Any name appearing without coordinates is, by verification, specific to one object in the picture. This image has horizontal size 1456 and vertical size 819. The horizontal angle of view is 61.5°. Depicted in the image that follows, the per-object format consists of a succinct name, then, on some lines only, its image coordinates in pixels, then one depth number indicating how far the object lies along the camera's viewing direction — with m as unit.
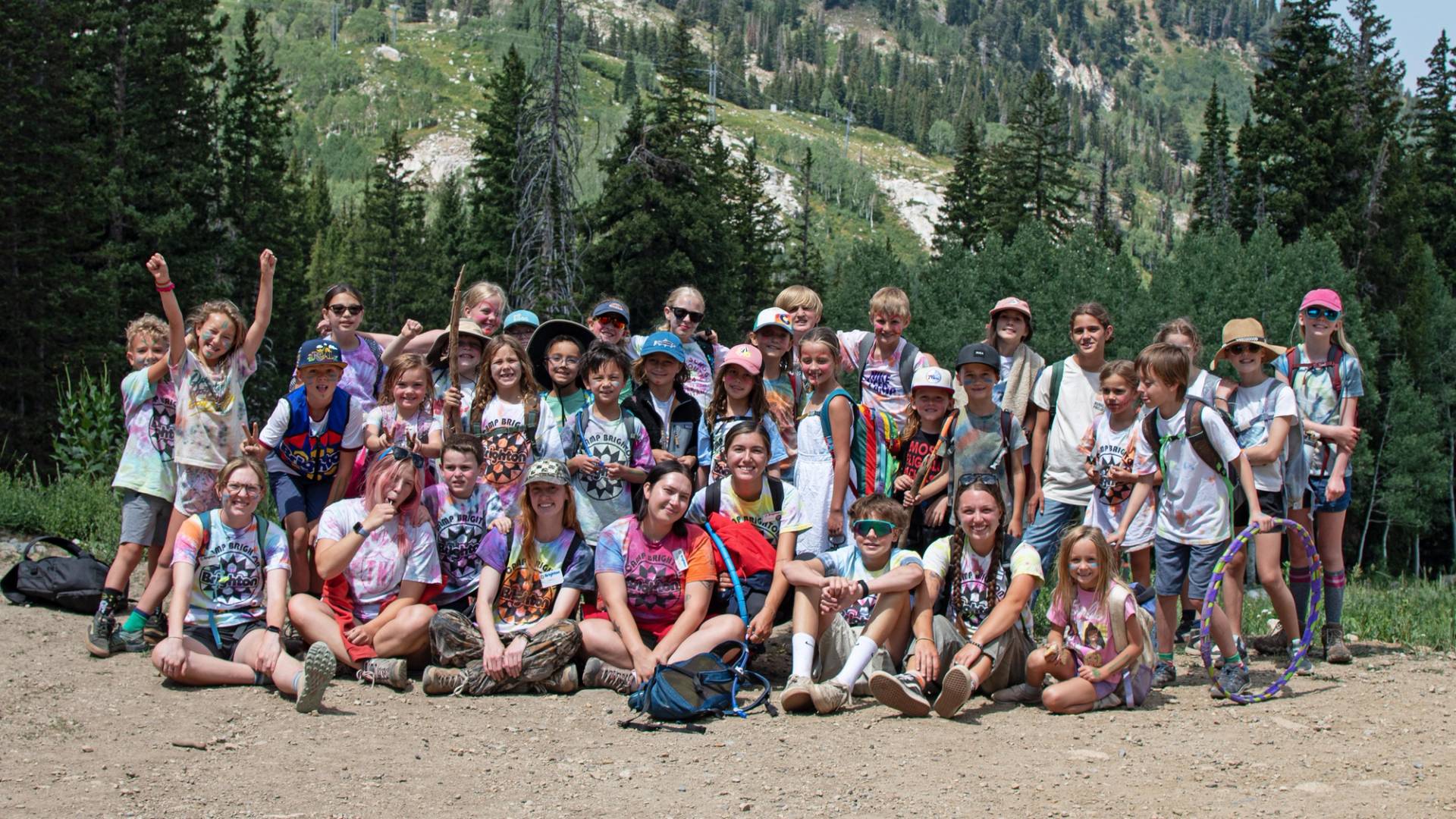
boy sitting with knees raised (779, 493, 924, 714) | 5.91
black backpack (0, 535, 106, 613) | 7.59
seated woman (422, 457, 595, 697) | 6.20
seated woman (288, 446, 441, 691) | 6.29
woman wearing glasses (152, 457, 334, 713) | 6.06
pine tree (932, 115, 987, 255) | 69.38
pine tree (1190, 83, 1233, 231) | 68.44
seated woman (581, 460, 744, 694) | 6.21
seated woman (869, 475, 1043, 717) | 5.90
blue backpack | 5.71
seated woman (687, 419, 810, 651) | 6.35
